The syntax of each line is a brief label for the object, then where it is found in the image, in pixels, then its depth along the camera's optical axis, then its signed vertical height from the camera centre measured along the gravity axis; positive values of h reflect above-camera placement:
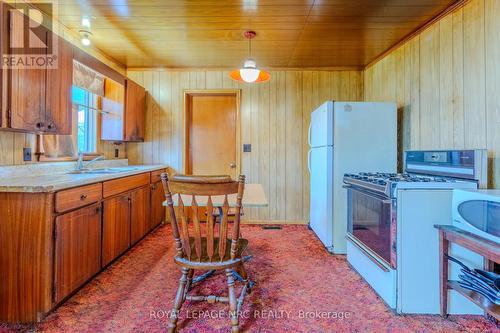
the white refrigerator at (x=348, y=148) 2.85 +0.18
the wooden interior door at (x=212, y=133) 4.14 +0.48
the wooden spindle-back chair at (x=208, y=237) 1.47 -0.44
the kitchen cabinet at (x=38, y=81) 1.82 +0.63
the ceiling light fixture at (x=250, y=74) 2.47 +0.86
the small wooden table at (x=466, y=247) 1.39 -0.50
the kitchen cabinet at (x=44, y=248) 1.69 -0.56
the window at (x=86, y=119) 2.98 +0.53
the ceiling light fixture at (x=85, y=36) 2.70 +1.35
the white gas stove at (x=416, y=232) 1.80 -0.46
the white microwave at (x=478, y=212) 1.41 -0.27
